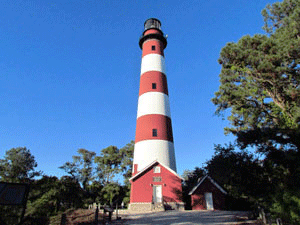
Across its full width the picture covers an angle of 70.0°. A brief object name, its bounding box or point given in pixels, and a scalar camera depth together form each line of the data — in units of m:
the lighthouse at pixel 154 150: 20.89
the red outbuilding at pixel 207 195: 21.37
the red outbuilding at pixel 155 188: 20.56
